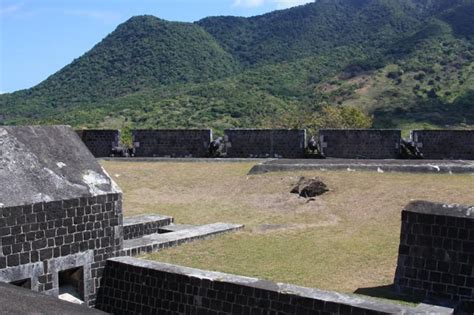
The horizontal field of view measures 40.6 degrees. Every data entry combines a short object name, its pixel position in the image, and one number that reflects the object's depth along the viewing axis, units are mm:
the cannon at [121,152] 21203
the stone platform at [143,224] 10773
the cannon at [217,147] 20203
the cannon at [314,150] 19391
